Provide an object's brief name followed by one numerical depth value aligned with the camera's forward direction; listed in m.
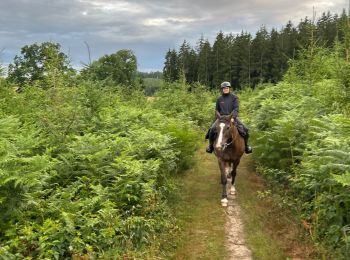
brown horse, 11.10
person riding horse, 12.43
